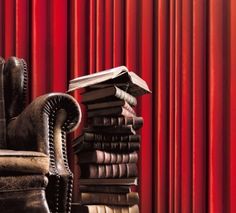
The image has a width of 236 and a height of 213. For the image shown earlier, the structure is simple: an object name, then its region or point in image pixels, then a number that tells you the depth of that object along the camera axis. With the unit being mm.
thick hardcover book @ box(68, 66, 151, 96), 2445
